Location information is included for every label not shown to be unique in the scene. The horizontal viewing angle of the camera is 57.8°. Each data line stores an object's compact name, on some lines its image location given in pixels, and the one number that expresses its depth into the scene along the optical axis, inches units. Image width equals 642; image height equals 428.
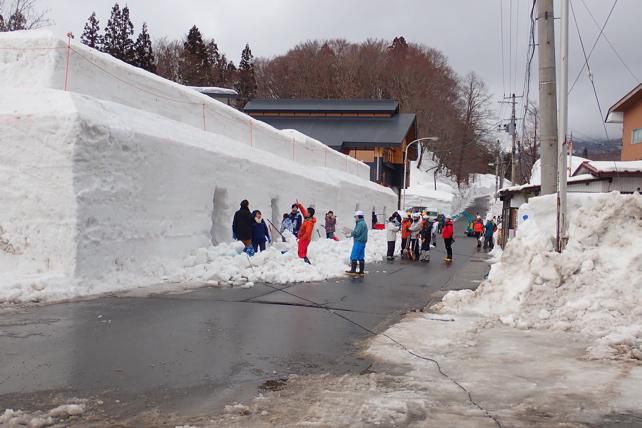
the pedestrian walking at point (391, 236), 773.3
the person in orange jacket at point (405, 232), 795.4
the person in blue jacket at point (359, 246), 558.3
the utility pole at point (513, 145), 1600.4
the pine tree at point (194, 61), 2501.2
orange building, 1103.6
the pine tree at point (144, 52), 2136.8
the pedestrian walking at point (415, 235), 778.2
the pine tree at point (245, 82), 2694.4
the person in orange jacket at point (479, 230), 1260.1
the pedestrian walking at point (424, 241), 789.2
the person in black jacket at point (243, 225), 581.6
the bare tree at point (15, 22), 1099.3
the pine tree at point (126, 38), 2127.2
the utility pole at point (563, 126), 394.6
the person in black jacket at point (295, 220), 761.6
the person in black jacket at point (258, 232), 604.1
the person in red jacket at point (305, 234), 573.0
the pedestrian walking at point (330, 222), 928.9
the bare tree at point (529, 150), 1738.4
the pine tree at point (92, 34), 2176.4
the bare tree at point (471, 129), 3290.4
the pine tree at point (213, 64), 2600.4
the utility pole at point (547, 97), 461.1
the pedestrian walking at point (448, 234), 787.4
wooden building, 1831.9
